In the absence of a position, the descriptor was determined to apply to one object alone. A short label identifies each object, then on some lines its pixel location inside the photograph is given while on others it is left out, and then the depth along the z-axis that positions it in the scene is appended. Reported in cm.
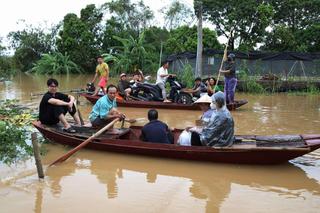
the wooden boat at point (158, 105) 1263
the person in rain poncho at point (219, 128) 644
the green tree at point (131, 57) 2861
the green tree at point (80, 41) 3566
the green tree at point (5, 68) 2281
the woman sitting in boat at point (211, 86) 1226
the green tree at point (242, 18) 2914
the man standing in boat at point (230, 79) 1255
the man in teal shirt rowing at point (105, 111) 777
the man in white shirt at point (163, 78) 1302
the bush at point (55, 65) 3441
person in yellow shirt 1370
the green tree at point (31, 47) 4019
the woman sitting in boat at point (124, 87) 1330
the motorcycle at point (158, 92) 1298
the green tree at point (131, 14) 3728
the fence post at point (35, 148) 591
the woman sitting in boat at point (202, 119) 699
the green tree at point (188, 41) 3006
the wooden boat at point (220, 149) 636
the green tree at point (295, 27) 2930
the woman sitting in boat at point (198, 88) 1261
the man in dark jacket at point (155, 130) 701
